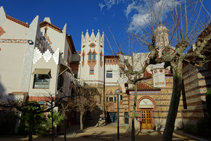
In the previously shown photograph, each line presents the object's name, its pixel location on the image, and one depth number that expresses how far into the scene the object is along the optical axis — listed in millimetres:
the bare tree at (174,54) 5988
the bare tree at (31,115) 5105
